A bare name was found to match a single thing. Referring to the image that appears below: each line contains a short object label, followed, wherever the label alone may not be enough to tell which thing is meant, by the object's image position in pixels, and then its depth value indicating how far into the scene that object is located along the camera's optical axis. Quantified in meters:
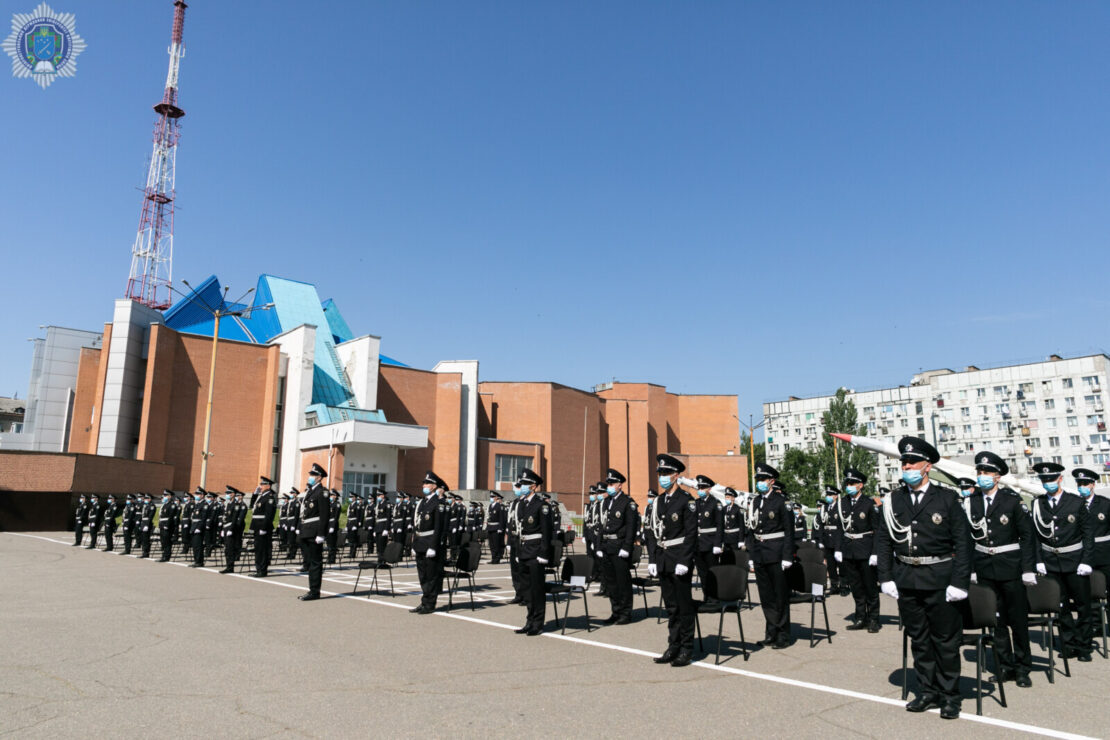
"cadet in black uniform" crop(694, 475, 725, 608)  9.77
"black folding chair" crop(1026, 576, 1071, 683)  6.89
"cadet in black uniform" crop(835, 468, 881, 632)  9.62
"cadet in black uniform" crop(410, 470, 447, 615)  10.58
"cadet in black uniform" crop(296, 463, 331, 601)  11.67
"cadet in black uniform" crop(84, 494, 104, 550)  22.89
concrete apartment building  75.06
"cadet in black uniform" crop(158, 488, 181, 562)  18.95
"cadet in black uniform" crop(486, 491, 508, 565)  19.44
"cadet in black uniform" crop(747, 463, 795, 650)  8.21
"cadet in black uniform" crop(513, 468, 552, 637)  8.84
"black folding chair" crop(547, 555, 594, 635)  9.21
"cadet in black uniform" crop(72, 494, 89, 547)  24.62
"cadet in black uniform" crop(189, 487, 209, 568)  17.16
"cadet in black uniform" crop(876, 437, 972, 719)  5.65
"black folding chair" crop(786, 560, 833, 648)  8.45
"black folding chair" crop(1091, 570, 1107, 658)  7.58
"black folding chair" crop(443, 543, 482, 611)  10.67
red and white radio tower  56.41
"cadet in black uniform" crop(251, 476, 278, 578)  14.98
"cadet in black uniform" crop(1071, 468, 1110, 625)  8.00
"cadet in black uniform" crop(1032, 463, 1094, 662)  7.58
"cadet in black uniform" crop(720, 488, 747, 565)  12.50
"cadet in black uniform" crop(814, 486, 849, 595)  11.80
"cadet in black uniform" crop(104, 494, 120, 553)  22.12
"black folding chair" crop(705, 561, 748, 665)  7.34
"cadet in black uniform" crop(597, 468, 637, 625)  9.96
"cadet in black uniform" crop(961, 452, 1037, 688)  6.80
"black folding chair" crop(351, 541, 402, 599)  11.56
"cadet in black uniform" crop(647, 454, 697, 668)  7.18
